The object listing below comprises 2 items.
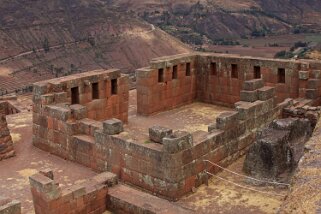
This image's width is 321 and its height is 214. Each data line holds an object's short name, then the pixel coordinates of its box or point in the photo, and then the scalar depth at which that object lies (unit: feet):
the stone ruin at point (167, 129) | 34.88
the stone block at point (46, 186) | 30.58
